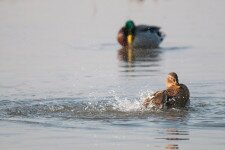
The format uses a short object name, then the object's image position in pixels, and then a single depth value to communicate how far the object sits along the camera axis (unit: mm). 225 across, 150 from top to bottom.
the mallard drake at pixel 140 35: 22297
